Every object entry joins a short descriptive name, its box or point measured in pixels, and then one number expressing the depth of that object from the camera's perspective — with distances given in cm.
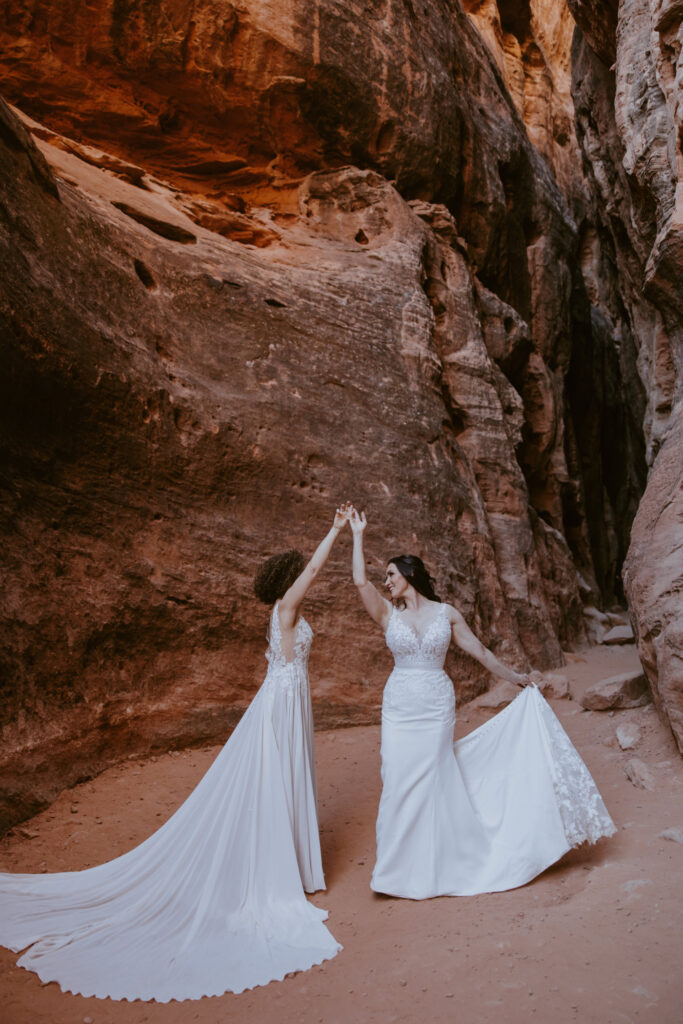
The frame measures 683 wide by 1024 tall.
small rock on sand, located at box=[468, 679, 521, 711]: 811
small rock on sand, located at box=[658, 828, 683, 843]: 415
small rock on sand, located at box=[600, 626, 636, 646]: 1220
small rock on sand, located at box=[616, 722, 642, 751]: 603
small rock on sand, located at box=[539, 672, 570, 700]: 816
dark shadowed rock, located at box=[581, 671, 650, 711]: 723
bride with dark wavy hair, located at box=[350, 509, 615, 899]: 411
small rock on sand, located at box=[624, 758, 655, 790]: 521
